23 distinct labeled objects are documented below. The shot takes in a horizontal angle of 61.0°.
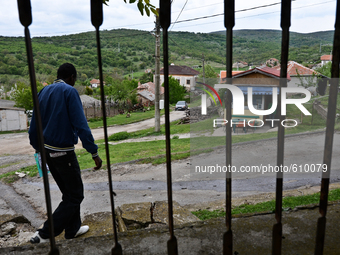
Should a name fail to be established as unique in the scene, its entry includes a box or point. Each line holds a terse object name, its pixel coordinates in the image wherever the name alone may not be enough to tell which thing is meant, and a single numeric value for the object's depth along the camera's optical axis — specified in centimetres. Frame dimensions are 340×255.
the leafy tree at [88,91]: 5512
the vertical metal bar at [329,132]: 91
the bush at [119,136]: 1702
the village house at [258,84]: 1681
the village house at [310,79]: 2186
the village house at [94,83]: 8546
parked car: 3769
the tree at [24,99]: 2780
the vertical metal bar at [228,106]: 90
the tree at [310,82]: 2312
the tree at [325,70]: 2319
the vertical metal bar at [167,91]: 89
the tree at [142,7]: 169
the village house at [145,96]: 4841
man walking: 270
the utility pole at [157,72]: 1548
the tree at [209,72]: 5270
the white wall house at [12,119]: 2327
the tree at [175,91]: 4131
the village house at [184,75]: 6900
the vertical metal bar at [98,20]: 87
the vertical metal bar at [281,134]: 91
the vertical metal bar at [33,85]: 82
